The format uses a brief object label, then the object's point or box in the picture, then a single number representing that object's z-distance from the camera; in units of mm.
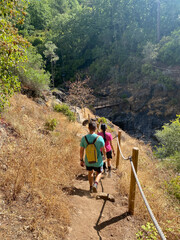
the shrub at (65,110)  11422
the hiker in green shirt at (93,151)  3396
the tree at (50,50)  28816
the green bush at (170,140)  11198
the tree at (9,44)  2959
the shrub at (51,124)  7344
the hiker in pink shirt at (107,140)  4571
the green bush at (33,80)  10334
